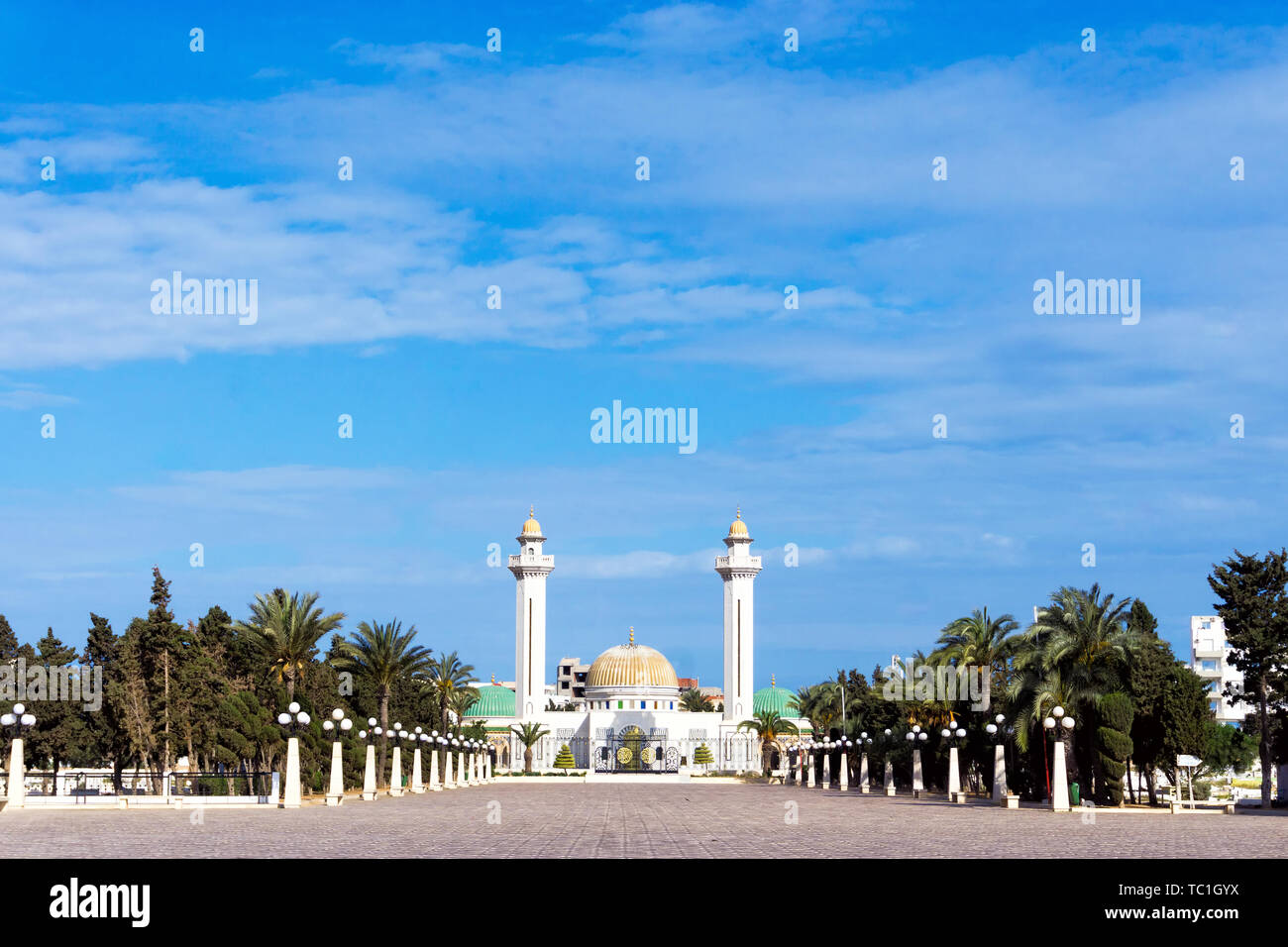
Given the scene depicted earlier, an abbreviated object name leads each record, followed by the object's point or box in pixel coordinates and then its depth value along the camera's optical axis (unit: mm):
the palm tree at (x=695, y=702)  145750
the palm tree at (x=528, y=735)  120188
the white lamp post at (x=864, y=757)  75875
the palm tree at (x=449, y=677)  92438
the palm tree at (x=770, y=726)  111250
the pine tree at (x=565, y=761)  124875
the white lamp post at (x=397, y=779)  61125
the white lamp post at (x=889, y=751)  67862
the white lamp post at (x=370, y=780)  54741
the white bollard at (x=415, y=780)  66938
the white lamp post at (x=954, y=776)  56031
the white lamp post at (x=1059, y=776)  45312
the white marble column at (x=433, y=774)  71375
